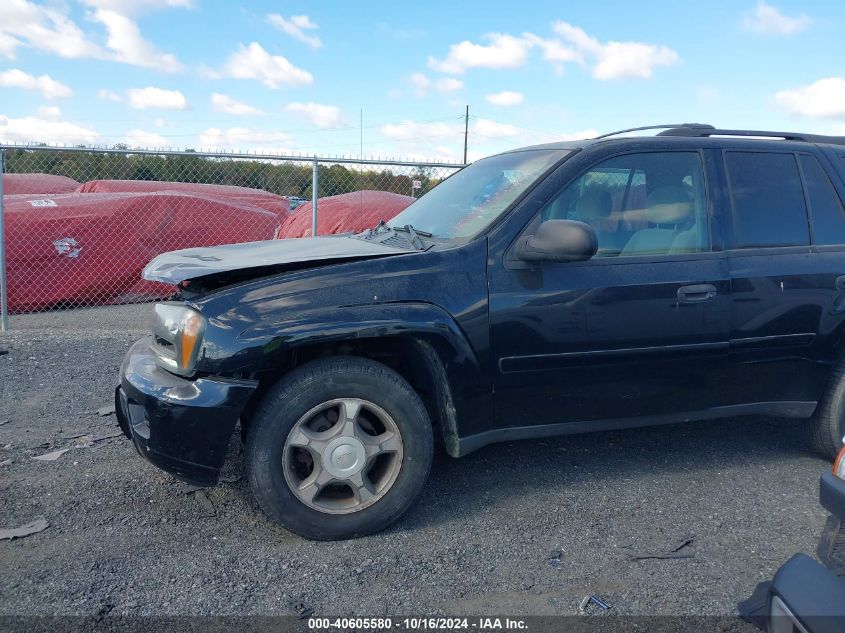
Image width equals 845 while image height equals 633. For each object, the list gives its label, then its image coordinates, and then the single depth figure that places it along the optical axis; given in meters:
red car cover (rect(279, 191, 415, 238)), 11.25
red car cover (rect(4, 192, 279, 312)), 9.65
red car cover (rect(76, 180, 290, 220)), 13.93
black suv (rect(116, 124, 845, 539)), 3.22
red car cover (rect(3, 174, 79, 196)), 15.14
